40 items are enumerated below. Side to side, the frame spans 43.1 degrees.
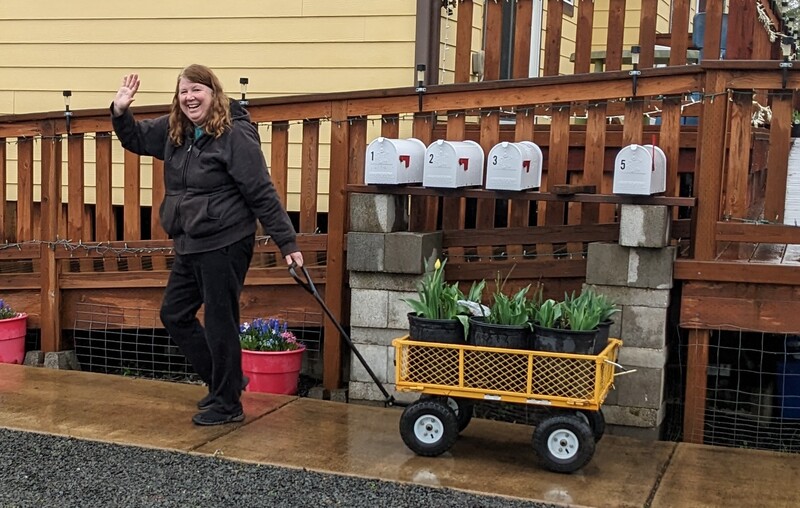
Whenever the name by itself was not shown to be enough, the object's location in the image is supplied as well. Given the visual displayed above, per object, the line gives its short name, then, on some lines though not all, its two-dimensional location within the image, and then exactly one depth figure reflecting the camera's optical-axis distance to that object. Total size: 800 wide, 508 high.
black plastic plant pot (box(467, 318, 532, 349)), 4.45
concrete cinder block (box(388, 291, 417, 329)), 5.49
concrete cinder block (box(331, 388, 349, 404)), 5.81
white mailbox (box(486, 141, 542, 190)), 5.15
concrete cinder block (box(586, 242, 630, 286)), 5.06
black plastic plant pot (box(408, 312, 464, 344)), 4.53
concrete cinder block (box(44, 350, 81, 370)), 6.52
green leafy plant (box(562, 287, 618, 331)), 4.38
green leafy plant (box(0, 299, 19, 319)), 6.52
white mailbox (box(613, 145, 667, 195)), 4.85
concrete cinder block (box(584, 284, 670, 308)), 5.02
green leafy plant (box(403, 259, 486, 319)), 4.60
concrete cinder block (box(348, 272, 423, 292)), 5.47
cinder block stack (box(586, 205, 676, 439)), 4.99
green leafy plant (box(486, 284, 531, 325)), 4.49
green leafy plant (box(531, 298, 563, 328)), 4.45
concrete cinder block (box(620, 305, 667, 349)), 5.02
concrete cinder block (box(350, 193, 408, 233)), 5.48
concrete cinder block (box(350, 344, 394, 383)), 5.57
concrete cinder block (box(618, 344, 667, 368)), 5.03
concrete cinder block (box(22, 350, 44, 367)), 6.57
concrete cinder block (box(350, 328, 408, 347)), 5.53
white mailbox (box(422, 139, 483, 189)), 5.25
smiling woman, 4.83
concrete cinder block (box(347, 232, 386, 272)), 5.48
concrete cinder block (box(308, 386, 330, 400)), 5.88
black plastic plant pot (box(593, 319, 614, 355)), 4.46
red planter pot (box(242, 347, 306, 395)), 5.78
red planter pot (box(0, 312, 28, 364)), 6.47
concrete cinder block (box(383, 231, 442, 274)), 5.38
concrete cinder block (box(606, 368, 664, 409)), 5.05
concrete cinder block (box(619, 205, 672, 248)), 4.95
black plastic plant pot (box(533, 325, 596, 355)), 4.35
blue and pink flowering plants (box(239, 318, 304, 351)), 5.80
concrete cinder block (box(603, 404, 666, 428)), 5.07
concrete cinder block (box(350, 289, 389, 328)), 5.54
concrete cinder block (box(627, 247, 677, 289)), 4.99
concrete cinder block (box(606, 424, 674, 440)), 5.09
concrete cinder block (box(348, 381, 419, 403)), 5.59
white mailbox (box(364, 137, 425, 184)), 5.33
